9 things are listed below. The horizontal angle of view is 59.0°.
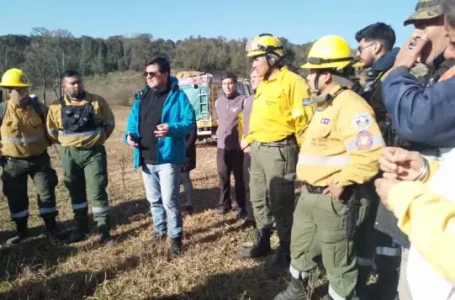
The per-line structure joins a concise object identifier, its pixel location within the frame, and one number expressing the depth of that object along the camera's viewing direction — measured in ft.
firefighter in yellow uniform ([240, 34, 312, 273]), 12.36
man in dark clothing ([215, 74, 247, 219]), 19.44
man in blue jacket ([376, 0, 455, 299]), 5.31
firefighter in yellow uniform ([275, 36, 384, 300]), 8.55
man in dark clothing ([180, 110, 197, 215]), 20.30
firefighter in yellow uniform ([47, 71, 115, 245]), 15.48
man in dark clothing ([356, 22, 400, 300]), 10.21
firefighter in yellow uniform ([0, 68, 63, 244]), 16.02
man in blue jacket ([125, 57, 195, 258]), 13.71
